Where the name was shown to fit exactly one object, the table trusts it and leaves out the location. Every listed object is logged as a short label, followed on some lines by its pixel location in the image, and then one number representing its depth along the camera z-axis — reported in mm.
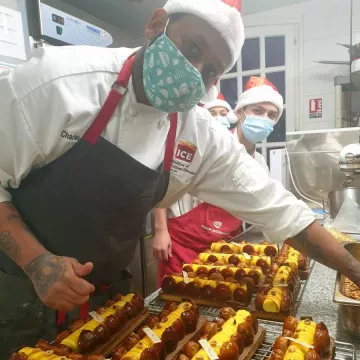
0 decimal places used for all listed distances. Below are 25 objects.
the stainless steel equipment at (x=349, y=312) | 1112
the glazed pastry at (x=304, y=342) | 1099
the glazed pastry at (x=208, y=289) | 1540
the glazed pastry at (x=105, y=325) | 1230
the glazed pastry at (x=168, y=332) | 1137
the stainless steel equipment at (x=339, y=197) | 2594
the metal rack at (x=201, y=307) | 1529
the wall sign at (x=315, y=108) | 4559
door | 4797
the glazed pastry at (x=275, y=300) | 1411
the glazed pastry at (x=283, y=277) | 1589
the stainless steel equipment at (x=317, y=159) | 3594
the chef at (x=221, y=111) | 3498
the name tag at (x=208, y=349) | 1124
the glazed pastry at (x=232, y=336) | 1145
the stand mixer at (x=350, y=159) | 2709
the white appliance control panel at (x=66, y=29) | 2926
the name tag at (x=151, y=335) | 1220
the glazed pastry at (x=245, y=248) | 2047
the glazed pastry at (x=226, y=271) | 1706
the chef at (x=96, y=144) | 1090
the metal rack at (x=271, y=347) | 1158
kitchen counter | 1271
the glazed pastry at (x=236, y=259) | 1886
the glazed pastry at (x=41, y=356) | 1113
